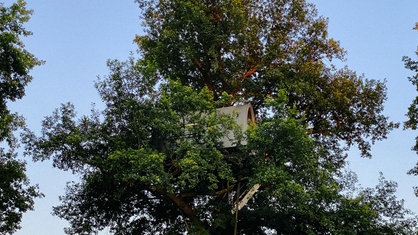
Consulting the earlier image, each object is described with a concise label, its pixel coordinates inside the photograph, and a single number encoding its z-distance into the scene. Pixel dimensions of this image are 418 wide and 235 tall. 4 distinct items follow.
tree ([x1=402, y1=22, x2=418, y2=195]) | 17.84
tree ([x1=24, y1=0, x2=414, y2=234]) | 16.06
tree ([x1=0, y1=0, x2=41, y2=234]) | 16.11
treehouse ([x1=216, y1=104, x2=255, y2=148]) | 18.03
